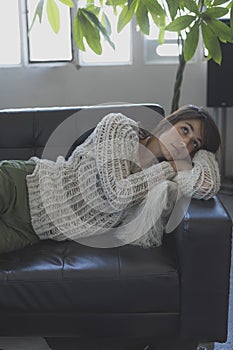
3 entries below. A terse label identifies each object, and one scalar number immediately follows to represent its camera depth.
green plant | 1.43
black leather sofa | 1.51
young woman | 1.66
